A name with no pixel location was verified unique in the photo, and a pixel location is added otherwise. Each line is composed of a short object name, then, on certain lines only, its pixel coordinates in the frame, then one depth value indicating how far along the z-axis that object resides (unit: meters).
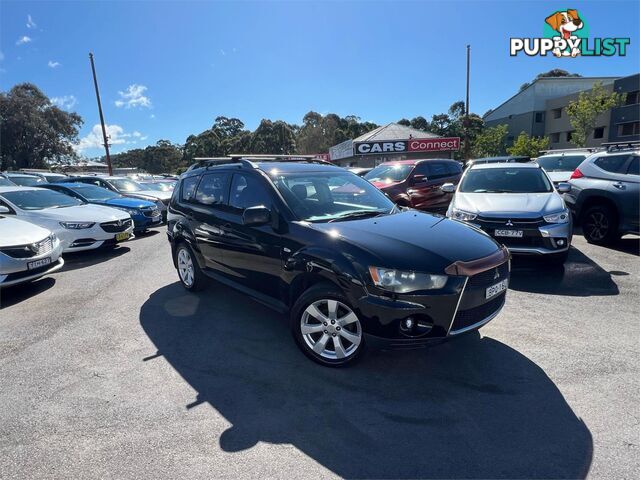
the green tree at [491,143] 36.59
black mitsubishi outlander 2.93
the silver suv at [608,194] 6.75
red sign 28.02
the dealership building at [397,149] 28.06
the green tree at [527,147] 32.19
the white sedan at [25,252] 5.21
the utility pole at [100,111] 24.09
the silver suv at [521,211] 5.47
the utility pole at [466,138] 29.55
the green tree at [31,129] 36.81
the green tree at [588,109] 33.41
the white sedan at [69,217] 7.68
